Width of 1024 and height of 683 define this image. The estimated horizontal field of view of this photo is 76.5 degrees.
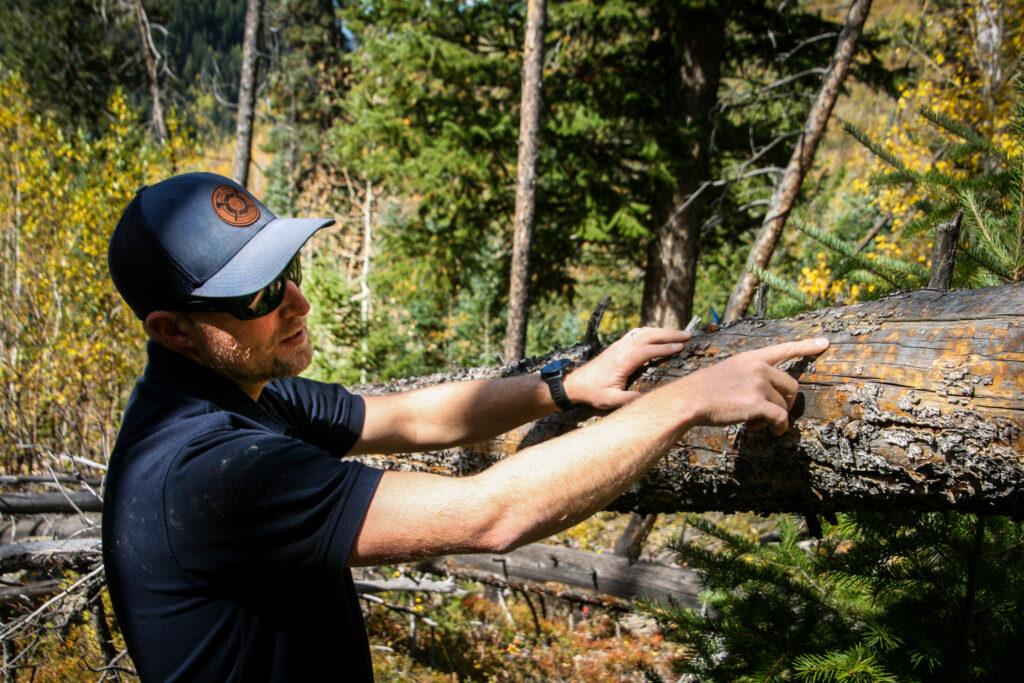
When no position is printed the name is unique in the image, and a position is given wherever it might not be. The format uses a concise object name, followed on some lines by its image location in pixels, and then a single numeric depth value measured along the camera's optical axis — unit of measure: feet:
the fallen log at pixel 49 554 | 12.08
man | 3.95
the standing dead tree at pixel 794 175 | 25.67
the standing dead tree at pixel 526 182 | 29.84
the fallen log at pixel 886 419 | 4.74
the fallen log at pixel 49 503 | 12.72
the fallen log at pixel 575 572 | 19.31
